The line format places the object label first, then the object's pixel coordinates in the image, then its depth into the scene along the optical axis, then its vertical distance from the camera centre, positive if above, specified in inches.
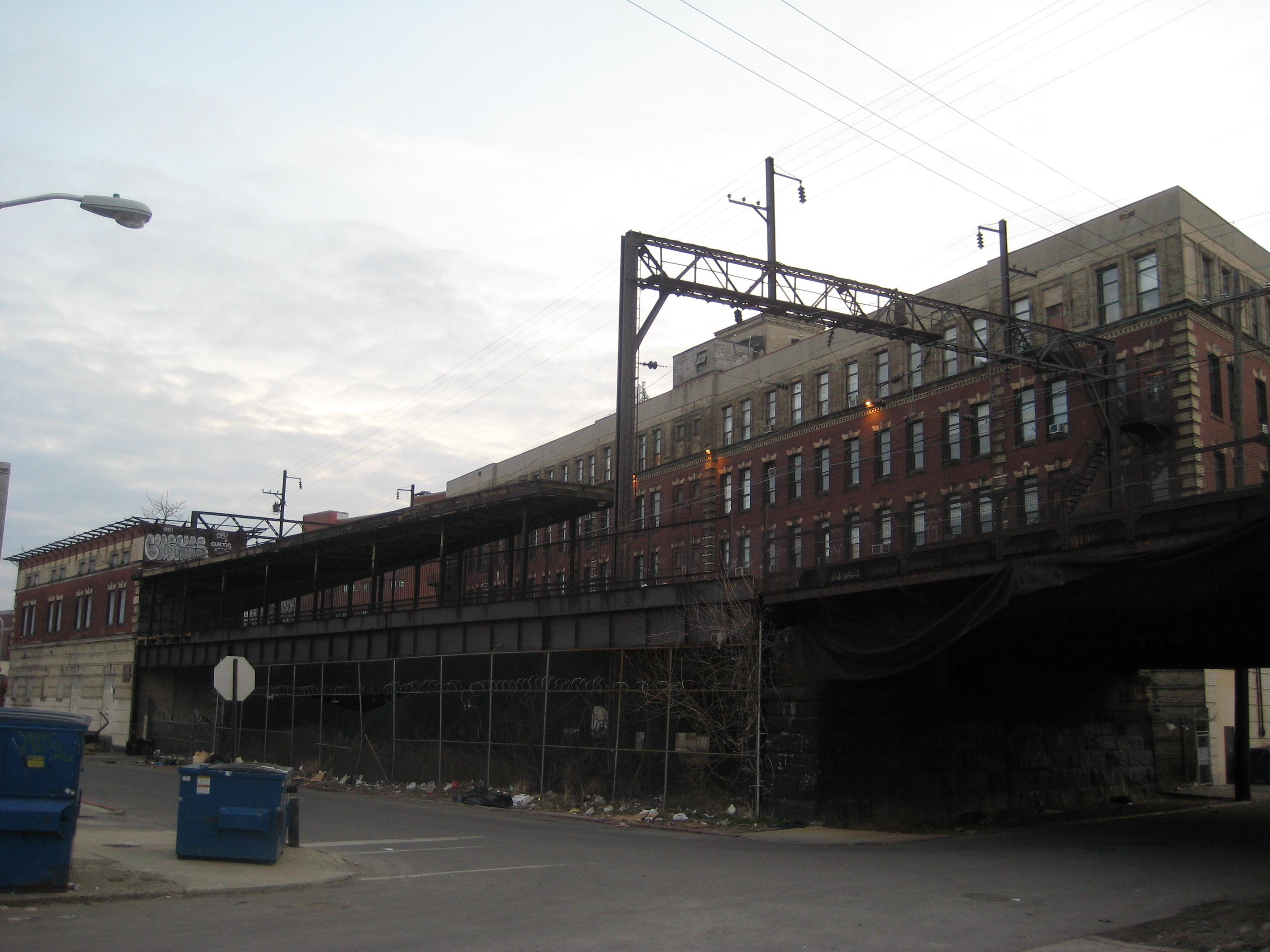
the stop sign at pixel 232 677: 778.8 -25.1
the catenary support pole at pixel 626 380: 1133.7 +287.5
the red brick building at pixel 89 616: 2285.9 +55.6
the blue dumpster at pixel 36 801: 434.3 -64.7
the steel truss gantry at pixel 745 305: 1121.4 +370.4
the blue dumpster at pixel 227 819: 561.6 -90.6
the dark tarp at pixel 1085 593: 629.3 +41.3
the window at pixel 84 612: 2495.1 +63.6
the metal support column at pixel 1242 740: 1360.7 -99.7
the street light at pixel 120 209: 518.6 +205.0
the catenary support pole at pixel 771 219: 1119.6 +450.2
